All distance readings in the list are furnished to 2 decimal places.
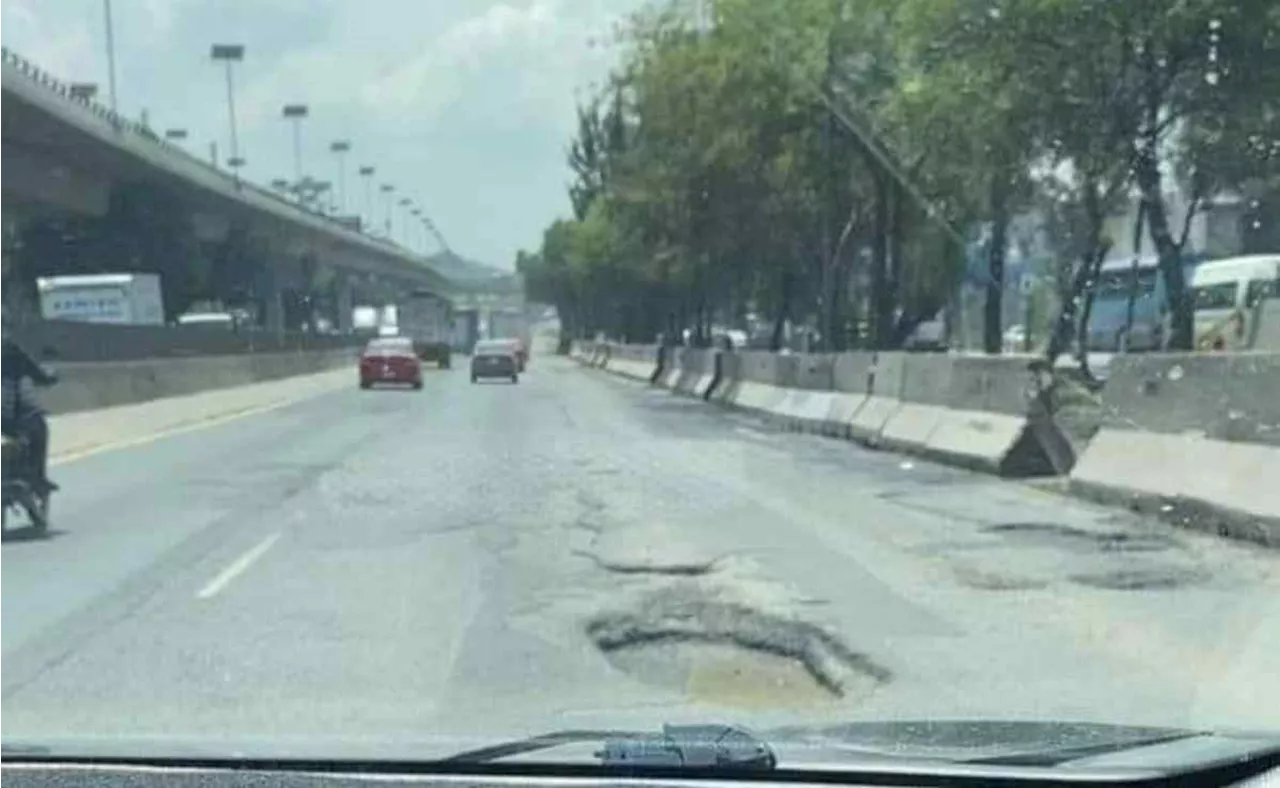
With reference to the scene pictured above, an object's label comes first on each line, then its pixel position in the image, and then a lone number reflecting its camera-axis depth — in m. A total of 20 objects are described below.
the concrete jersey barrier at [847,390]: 34.81
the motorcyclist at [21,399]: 18.84
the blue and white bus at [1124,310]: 52.56
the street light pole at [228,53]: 96.56
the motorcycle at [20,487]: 18.52
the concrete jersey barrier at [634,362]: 82.92
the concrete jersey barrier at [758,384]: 45.03
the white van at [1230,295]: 45.52
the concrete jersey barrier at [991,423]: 24.97
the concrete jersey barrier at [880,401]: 32.12
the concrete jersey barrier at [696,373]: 58.16
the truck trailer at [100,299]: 72.44
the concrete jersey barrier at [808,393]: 38.09
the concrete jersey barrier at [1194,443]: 17.55
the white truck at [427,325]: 114.19
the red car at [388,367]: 70.06
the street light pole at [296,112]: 126.94
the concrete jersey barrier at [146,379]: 41.03
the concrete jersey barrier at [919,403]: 28.98
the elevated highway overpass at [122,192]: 59.19
